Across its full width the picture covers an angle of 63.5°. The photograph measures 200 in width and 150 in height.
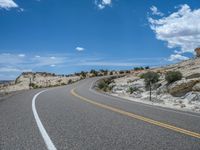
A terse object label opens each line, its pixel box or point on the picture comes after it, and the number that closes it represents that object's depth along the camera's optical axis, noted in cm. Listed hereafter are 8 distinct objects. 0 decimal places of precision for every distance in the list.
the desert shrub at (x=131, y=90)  1902
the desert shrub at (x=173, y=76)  1794
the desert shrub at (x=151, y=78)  2027
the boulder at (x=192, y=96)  1242
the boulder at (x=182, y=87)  1444
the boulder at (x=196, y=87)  1369
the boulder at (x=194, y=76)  1780
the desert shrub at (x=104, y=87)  2316
